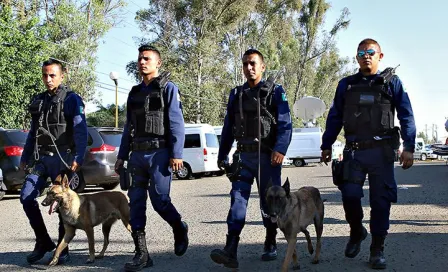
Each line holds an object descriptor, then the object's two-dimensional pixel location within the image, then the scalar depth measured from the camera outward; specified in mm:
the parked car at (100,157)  13508
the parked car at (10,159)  12180
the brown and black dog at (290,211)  4828
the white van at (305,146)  35656
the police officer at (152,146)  5312
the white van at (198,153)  20828
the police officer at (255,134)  5199
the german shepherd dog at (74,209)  5660
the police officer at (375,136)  5117
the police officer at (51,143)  5715
